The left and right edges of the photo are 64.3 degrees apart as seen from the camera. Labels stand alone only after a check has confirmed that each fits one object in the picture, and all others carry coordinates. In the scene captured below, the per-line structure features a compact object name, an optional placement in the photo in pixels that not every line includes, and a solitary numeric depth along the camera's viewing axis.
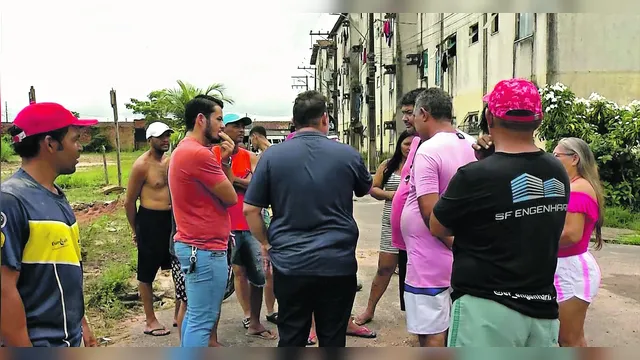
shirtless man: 3.76
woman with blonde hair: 2.39
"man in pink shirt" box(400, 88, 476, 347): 2.21
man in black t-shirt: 1.67
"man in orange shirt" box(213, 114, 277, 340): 3.66
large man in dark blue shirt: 2.27
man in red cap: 1.50
